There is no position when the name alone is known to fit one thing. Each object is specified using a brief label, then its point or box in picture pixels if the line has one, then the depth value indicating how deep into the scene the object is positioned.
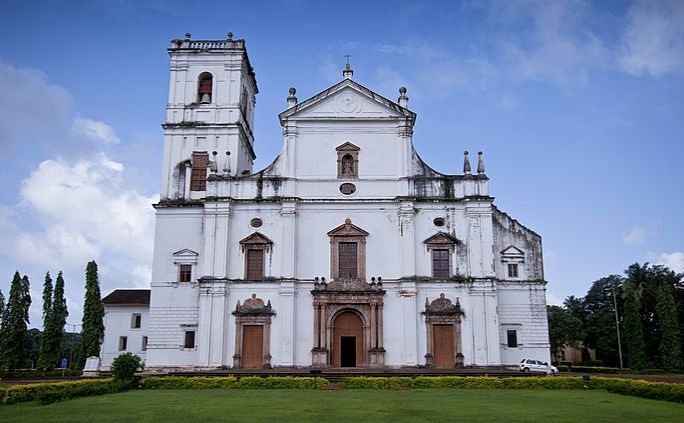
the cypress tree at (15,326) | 39.03
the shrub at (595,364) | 53.53
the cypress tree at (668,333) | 43.75
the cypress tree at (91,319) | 40.31
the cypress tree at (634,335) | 44.66
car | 33.56
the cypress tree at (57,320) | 42.38
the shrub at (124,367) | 24.86
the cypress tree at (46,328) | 41.44
